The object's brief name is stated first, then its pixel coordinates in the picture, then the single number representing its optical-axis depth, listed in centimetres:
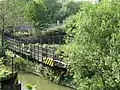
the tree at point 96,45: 1463
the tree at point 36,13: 3712
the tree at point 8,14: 2957
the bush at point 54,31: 3785
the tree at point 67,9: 4603
